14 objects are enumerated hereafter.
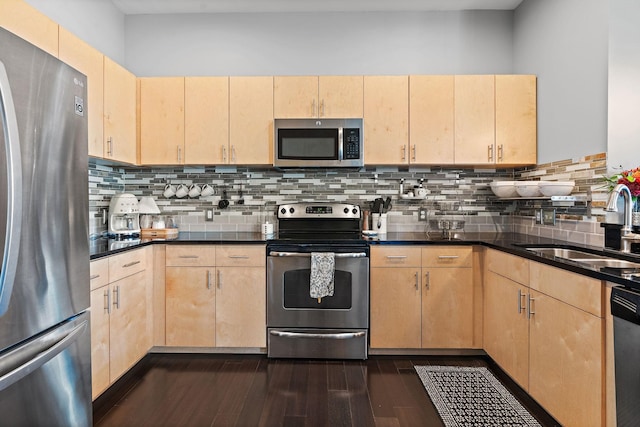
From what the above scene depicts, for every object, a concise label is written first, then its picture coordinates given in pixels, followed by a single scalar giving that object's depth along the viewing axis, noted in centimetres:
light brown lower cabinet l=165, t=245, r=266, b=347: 285
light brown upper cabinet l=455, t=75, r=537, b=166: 306
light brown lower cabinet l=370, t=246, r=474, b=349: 282
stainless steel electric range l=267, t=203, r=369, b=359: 281
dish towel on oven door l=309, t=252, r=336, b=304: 274
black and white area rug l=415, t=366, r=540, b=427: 203
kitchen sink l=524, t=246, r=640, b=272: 184
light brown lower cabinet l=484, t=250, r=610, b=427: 162
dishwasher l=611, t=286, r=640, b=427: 134
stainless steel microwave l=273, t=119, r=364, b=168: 304
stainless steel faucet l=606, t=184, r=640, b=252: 191
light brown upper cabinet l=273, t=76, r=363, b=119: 309
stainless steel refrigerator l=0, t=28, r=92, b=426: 110
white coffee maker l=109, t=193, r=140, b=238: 299
